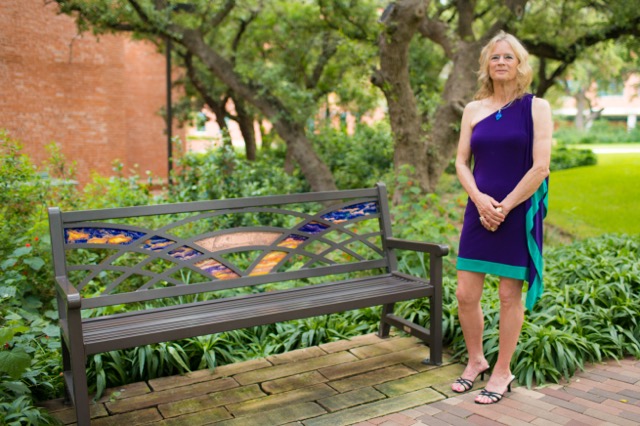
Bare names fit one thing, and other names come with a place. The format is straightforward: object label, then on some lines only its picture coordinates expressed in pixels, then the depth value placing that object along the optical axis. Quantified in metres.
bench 3.26
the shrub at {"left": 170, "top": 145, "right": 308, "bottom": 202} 7.79
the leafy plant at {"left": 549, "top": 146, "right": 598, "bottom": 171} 21.55
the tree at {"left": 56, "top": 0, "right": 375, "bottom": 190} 10.16
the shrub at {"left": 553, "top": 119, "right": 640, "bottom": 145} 40.72
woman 3.47
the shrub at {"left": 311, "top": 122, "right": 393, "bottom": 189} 13.02
